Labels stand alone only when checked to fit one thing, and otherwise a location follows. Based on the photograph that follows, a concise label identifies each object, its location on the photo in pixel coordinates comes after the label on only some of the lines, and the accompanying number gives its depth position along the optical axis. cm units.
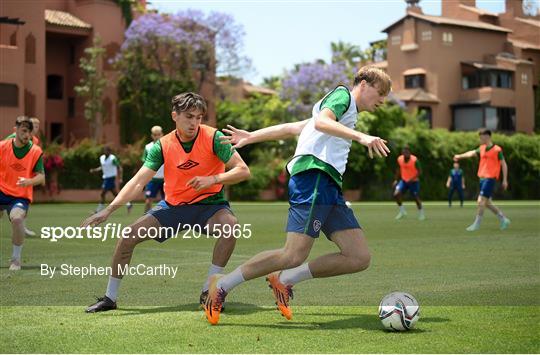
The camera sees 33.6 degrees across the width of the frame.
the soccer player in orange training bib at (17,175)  1191
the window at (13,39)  4838
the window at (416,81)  7056
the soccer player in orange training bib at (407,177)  2655
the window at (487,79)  7156
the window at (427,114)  6955
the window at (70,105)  5669
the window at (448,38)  7062
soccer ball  688
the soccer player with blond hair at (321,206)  705
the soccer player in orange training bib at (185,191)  810
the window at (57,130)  5656
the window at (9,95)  4691
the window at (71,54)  5625
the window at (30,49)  5009
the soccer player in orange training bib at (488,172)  2000
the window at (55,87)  5619
